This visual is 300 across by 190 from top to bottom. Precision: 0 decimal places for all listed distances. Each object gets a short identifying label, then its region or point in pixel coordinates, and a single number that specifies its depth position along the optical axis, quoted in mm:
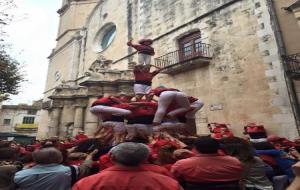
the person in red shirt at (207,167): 2621
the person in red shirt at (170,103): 4590
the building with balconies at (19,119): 46938
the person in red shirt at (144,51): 5898
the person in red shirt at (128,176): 1995
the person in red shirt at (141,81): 5492
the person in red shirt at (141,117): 4738
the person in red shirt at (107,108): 4699
